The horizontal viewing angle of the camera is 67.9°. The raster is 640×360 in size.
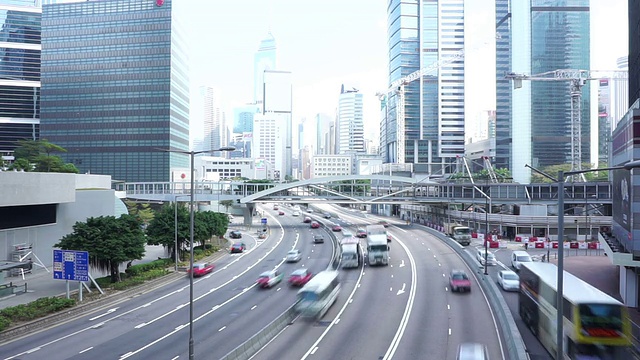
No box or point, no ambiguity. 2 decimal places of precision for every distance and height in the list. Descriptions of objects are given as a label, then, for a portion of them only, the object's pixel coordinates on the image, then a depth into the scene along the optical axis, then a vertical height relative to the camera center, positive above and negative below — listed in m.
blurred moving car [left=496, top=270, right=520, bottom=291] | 33.31 -7.04
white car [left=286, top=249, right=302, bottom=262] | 47.82 -7.67
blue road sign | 30.77 -5.53
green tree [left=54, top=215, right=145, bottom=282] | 34.25 -4.46
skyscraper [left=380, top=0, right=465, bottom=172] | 179.38 +40.05
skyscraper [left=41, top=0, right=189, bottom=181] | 112.19 +23.08
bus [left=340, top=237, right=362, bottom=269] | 42.97 -6.75
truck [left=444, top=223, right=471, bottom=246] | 60.84 -6.81
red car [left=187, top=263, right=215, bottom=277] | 41.61 -7.87
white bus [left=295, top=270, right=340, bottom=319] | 27.39 -6.90
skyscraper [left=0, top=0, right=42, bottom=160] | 113.94 +26.27
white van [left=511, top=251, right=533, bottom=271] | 41.65 -6.73
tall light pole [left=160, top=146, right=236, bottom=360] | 17.77 -5.29
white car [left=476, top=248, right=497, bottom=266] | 43.59 -7.15
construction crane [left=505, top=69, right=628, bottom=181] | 97.12 +22.58
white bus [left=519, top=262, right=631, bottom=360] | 16.71 -5.15
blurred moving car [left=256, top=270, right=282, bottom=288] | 36.10 -7.59
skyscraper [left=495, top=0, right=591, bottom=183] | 137.62 +33.91
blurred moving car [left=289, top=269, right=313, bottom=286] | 36.76 -7.57
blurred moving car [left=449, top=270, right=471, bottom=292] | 33.19 -7.05
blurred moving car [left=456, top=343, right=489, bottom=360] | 17.55 -6.42
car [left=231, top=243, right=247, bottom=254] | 55.94 -7.90
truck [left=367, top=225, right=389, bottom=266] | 43.16 -6.22
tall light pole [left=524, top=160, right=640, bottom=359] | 14.77 -3.03
